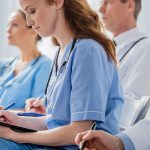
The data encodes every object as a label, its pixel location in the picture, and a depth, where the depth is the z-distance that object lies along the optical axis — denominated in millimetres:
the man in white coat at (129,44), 3387
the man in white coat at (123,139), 1942
